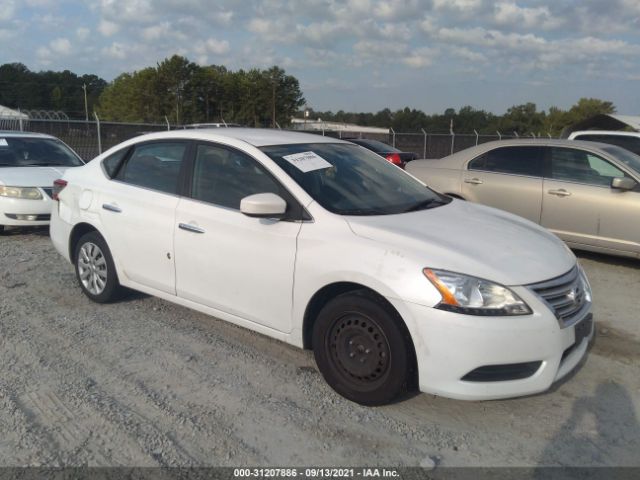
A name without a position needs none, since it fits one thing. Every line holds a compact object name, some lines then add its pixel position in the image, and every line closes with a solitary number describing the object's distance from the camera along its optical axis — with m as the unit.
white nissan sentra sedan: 3.14
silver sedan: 6.71
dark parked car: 15.71
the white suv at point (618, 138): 10.88
